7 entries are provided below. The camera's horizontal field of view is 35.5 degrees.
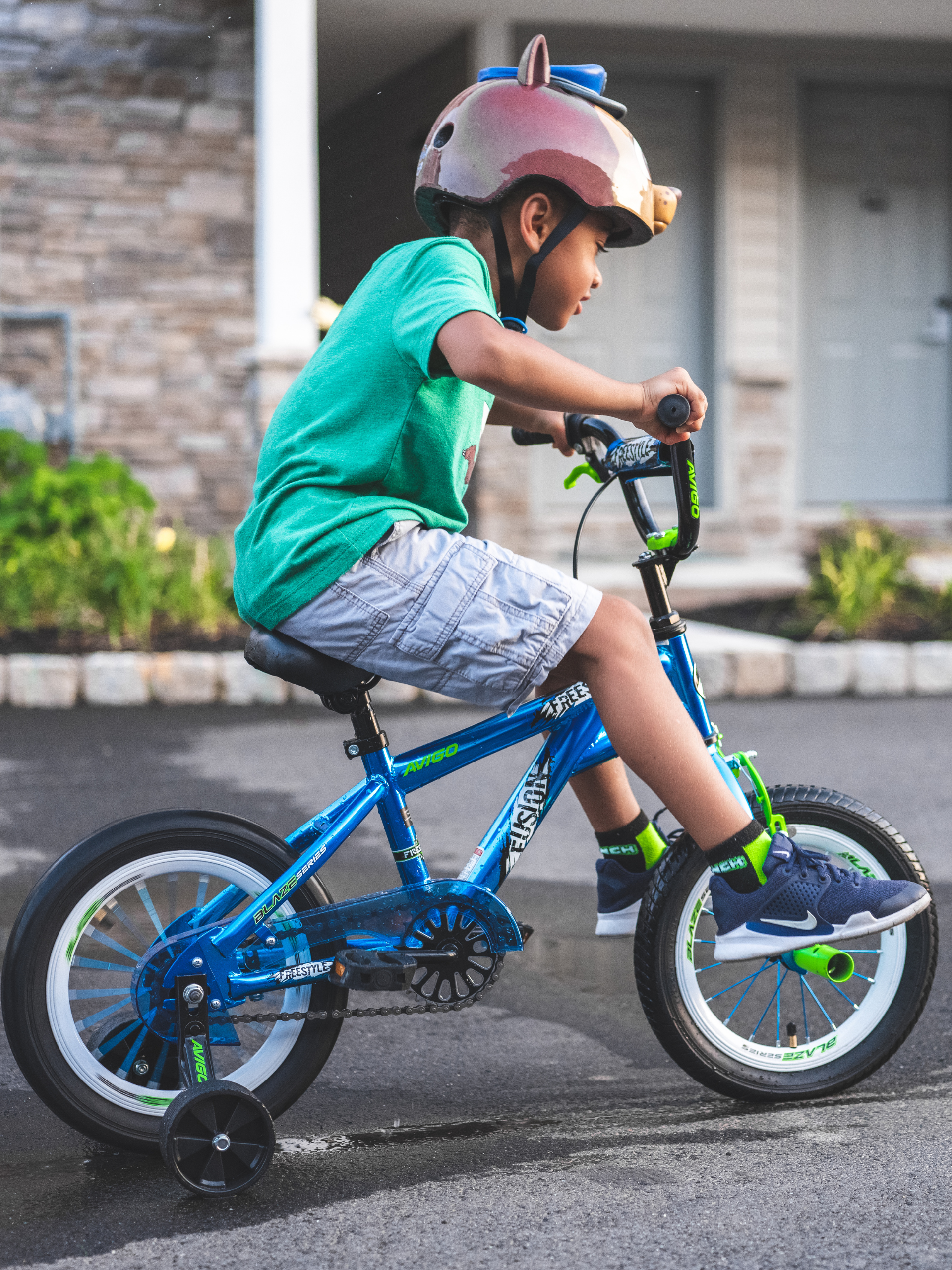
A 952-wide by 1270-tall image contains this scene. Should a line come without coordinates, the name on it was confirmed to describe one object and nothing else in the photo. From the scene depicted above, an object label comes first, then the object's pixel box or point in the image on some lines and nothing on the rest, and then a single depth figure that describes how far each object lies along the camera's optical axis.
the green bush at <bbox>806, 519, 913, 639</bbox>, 7.84
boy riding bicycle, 2.44
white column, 8.26
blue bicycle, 2.44
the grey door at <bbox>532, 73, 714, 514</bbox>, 10.12
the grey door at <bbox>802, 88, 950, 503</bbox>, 10.43
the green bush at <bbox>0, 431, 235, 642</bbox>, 7.44
